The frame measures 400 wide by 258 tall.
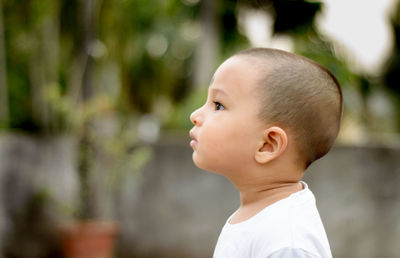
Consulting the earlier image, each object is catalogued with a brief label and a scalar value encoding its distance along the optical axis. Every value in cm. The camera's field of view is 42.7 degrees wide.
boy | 97
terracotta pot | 433
